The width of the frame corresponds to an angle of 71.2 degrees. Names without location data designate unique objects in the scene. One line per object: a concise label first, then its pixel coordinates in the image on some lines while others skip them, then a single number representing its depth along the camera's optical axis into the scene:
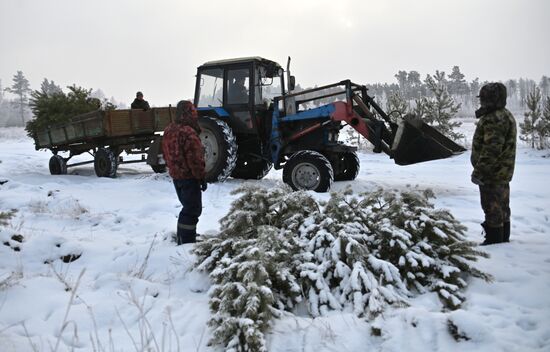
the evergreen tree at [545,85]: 100.32
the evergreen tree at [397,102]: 21.88
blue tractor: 7.27
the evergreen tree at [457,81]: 90.00
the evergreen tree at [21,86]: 81.97
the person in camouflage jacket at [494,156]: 4.03
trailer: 9.88
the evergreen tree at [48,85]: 74.06
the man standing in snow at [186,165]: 4.54
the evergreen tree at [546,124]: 16.64
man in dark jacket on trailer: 11.20
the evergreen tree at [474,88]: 102.38
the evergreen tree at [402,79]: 103.87
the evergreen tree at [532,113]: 17.39
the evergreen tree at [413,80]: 93.03
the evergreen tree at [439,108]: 19.92
